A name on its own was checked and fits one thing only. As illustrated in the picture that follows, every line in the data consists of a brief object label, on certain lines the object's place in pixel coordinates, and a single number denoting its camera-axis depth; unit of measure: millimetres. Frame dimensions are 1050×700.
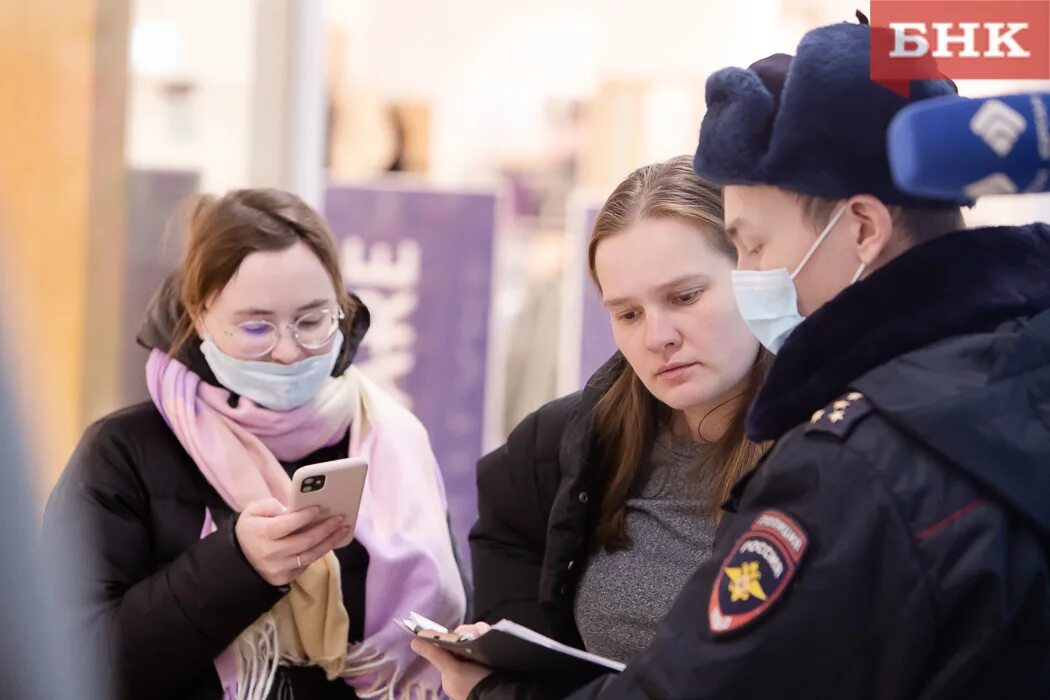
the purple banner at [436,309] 4072
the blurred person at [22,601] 1168
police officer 2253
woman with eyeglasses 2815
